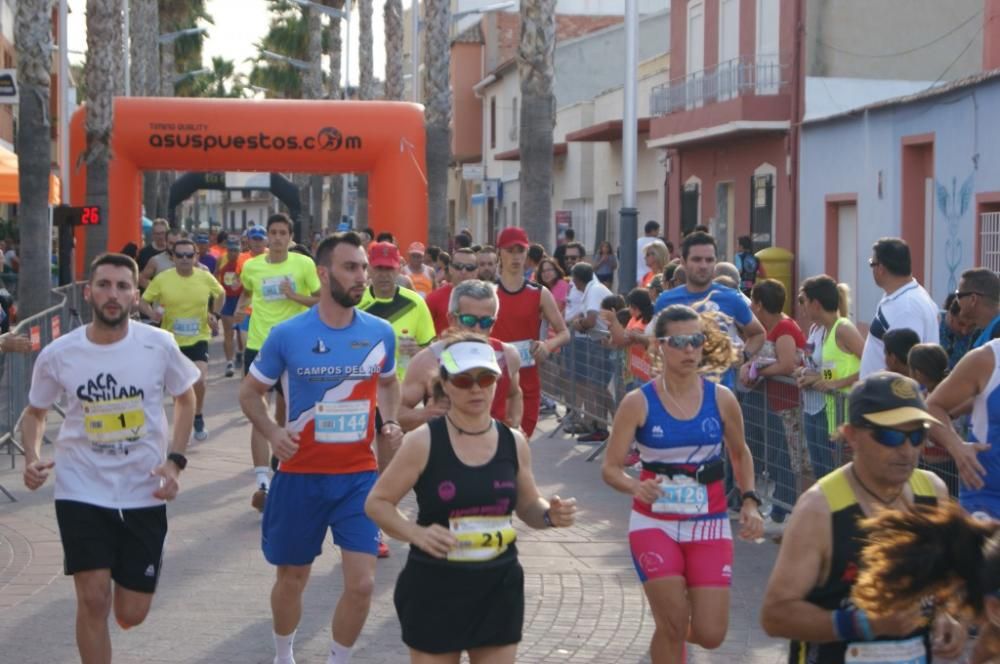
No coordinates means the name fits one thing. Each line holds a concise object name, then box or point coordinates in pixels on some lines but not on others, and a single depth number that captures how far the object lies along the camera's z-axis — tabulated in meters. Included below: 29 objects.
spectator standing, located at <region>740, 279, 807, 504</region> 10.40
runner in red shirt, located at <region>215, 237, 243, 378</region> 21.23
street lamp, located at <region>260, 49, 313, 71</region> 56.12
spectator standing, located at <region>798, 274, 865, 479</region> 9.75
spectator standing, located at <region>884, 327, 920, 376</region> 8.36
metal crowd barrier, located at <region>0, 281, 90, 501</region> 13.96
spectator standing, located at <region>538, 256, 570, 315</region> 18.02
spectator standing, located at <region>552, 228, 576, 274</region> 22.20
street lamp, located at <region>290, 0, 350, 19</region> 49.41
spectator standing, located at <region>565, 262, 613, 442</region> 15.53
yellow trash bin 27.81
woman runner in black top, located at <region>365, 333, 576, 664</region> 5.37
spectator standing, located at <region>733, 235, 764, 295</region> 25.75
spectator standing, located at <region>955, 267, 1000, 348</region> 8.26
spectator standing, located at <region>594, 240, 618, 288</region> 27.78
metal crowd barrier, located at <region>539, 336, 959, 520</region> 9.45
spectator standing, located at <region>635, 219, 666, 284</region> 24.34
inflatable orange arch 27.94
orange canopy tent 24.53
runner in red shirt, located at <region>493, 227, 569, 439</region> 11.22
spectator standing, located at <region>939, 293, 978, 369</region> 8.66
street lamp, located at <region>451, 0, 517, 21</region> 39.25
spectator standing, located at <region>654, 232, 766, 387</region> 10.77
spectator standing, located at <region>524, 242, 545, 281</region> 18.61
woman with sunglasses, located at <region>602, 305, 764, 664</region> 6.53
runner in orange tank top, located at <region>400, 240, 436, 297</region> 18.39
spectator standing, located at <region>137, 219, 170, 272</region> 22.56
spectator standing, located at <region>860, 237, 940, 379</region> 8.96
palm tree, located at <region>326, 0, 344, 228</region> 51.72
